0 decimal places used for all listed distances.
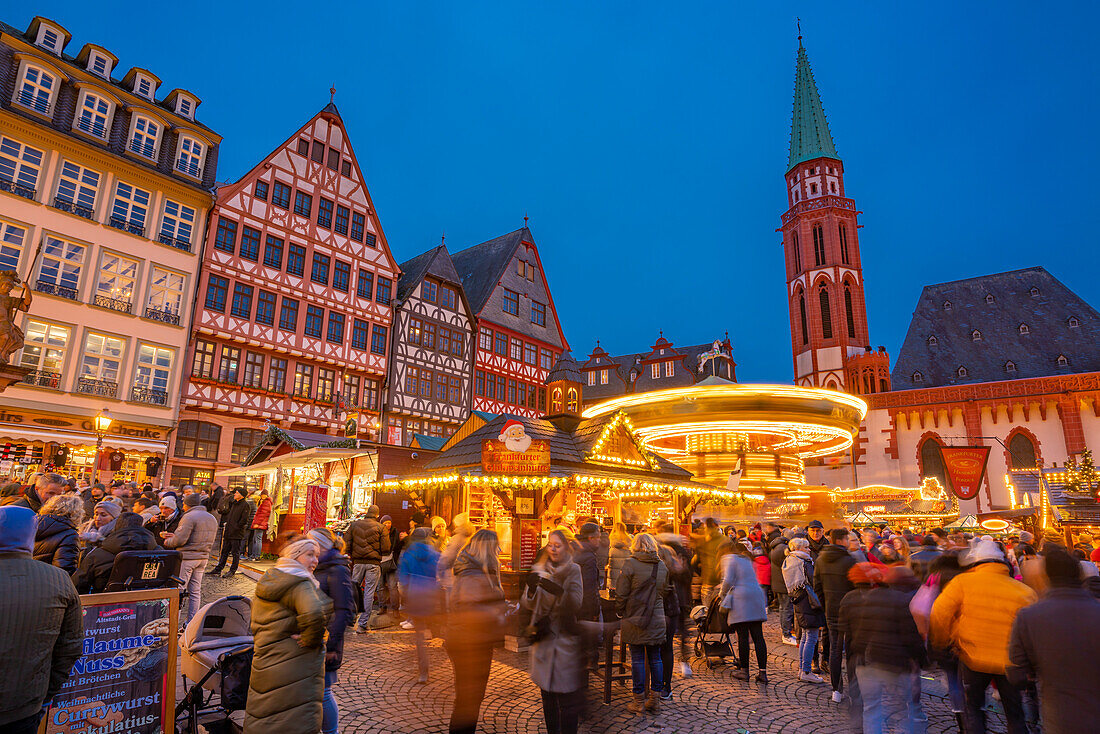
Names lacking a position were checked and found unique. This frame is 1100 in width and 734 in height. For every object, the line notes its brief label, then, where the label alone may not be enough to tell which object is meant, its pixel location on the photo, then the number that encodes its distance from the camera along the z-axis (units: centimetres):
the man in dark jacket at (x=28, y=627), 298
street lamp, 1417
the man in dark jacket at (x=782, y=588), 867
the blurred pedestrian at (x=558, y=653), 449
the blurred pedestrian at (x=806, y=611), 707
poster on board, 415
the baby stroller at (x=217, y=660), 446
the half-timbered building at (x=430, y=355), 2823
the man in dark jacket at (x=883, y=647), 457
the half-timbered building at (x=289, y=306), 2269
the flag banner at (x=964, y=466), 1808
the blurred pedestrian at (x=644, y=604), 600
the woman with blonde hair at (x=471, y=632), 452
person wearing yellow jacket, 470
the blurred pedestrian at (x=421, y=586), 583
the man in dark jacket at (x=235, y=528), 1273
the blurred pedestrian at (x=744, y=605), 697
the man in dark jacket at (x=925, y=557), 703
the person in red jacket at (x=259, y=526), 1546
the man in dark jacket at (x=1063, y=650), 334
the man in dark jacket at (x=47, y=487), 676
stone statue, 1110
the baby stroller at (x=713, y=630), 785
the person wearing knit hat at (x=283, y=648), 369
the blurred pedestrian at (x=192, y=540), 769
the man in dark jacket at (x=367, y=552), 952
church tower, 4356
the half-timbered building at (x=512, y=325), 3269
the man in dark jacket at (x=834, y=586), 635
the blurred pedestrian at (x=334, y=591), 486
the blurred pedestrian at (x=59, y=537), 492
